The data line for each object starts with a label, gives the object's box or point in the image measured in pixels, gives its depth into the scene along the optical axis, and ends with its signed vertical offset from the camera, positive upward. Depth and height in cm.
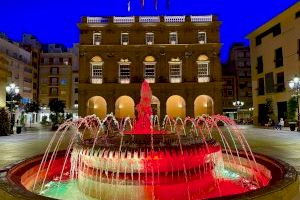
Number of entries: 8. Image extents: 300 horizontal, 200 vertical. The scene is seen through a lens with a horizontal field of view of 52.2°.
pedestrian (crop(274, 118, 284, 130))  2977 -112
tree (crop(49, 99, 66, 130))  3969 +108
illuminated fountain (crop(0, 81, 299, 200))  691 -136
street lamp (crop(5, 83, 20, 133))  2588 +233
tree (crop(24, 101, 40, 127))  4556 +134
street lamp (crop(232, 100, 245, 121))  5557 +53
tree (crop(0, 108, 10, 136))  2412 -46
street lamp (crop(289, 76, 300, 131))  2547 +260
